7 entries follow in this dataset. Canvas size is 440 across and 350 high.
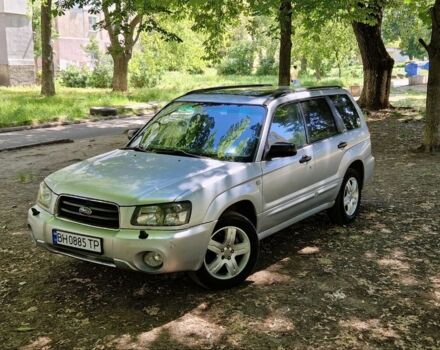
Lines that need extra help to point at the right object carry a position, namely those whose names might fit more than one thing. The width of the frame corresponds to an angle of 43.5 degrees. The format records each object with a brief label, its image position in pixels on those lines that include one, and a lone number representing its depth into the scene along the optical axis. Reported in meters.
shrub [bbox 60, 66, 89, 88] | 33.47
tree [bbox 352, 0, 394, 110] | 18.33
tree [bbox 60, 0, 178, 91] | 12.18
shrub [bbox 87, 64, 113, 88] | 33.62
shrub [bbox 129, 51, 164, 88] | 33.50
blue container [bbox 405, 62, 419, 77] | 44.91
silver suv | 4.23
